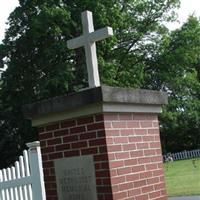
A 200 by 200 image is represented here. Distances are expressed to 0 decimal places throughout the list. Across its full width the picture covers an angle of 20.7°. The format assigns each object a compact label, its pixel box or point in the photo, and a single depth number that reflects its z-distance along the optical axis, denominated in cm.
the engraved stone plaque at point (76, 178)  550
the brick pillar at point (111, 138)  544
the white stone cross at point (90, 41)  584
